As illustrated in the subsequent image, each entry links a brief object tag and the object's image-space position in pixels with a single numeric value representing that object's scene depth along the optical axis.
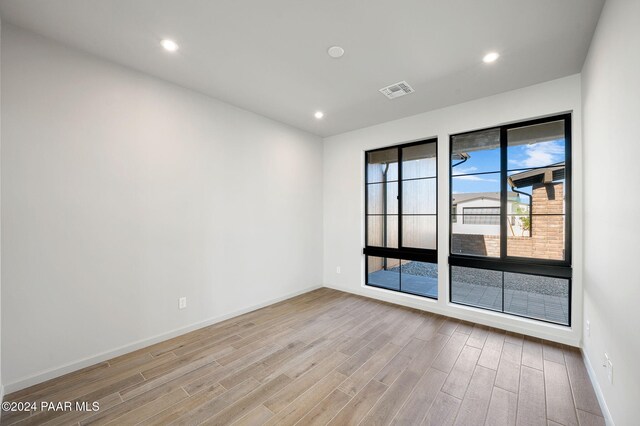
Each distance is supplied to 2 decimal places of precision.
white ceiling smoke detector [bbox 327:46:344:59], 2.37
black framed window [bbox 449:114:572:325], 3.00
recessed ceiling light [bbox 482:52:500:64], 2.47
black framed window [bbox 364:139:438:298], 4.03
